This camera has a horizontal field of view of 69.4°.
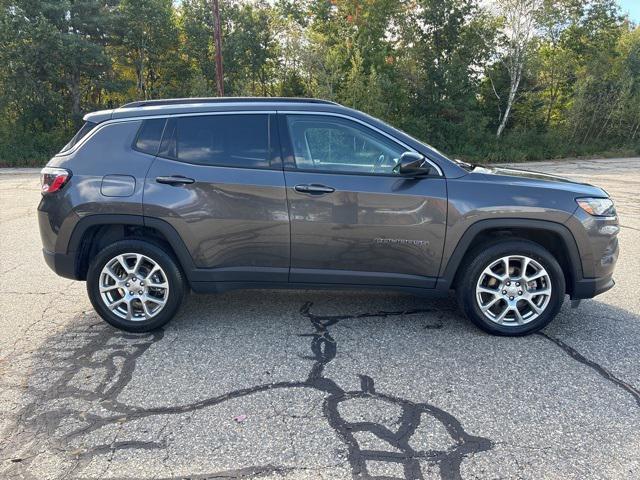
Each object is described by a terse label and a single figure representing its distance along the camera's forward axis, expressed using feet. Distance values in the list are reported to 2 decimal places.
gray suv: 11.88
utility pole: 61.11
